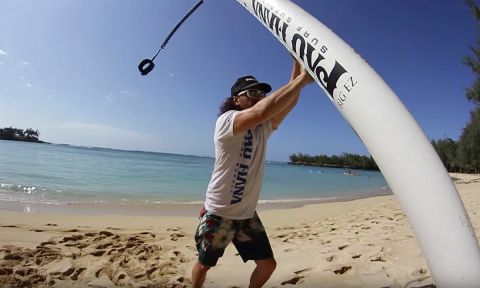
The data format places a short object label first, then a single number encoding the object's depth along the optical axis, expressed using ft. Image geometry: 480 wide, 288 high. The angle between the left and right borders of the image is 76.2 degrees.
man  6.57
